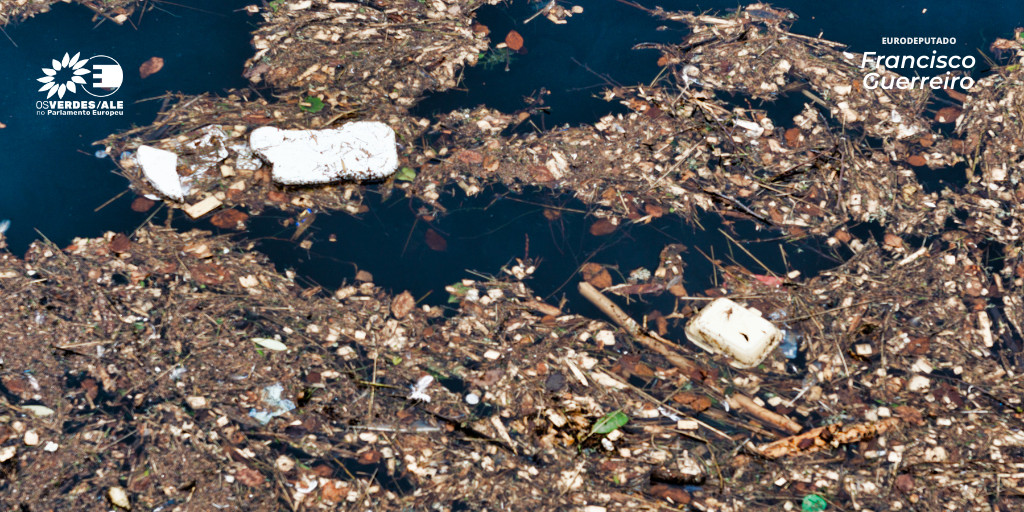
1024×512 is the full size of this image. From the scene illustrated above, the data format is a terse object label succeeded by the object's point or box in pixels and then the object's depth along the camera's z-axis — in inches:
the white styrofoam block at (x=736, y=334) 106.0
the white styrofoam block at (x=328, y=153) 118.6
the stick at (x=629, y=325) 108.8
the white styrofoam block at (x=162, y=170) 118.1
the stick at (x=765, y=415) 103.7
